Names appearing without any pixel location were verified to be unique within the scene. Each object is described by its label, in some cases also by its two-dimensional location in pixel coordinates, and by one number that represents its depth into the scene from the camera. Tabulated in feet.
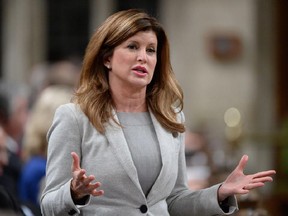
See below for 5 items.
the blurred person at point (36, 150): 41.52
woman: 23.93
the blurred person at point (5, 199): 18.25
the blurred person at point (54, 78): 56.12
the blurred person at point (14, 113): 50.71
